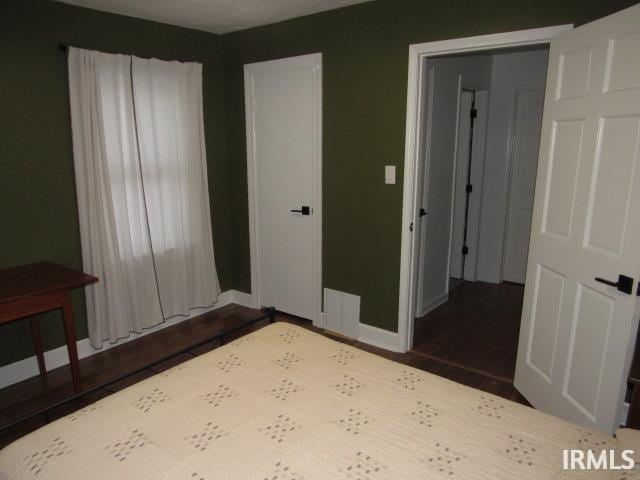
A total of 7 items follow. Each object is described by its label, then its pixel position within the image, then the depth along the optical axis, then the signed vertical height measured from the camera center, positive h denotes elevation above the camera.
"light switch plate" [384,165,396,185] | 3.13 -0.10
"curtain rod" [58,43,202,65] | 2.84 +0.73
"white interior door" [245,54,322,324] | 3.52 -0.17
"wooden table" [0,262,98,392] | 2.32 -0.73
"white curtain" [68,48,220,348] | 3.02 -0.23
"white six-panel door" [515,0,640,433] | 1.93 -0.32
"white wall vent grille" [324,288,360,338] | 3.52 -1.25
